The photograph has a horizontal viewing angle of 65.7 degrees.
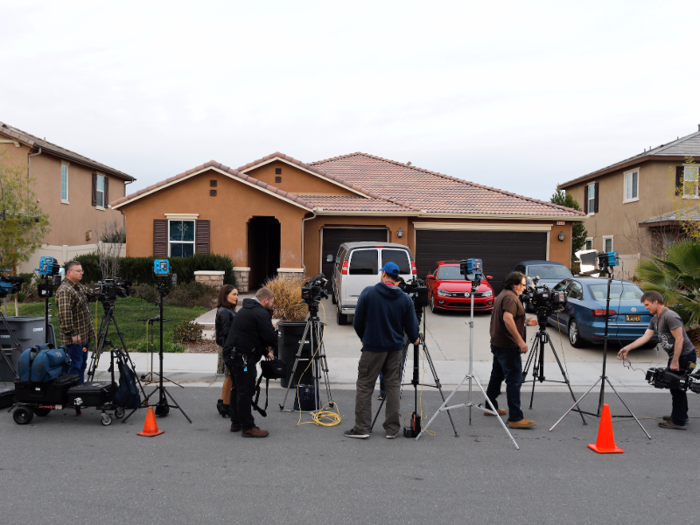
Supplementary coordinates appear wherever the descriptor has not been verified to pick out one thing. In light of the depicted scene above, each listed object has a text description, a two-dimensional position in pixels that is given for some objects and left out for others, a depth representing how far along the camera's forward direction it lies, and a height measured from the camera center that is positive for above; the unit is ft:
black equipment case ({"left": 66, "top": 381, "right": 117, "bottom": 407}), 21.35 -5.60
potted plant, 25.36 -4.56
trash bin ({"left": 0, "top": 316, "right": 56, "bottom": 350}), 26.68 -3.85
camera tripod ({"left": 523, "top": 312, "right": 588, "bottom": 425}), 22.75 -3.56
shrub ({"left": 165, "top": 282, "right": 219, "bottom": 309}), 51.49 -3.91
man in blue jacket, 20.02 -3.16
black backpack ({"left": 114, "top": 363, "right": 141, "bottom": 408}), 22.02 -5.57
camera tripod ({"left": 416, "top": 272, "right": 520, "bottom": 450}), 20.47 -5.55
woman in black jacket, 22.12 -2.68
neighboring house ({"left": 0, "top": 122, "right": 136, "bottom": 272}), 66.36 +9.42
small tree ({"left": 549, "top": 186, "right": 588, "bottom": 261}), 83.20 +3.16
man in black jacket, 20.03 -3.60
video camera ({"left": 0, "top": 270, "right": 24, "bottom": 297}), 24.05 -1.33
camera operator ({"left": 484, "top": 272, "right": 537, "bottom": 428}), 21.11 -3.27
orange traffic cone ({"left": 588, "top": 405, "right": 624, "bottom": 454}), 18.94 -6.41
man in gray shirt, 21.76 -3.63
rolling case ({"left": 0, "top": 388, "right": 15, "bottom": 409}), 23.37 -6.23
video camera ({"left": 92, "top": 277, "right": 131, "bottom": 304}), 22.81 -1.50
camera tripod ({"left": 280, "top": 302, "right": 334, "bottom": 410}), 23.73 -4.14
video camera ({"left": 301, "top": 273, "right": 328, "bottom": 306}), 22.95 -1.50
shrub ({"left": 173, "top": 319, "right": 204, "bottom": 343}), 38.11 -5.54
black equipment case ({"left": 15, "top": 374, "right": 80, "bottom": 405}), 21.35 -5.43
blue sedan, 35.94 -3.84
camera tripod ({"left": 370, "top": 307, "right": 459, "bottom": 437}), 20.39 -5.17
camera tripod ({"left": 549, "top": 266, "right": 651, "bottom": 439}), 20.94 -6.35
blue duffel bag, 21.22 -4.35
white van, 43.09 -0.90
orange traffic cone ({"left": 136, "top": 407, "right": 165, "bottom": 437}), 20.07 -6.40
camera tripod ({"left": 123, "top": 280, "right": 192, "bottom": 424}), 22.47 -6.26
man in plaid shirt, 23.53 -2.79
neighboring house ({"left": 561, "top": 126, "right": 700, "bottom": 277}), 75.41 +8.76
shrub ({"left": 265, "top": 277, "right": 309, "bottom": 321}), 44.88 -4.00
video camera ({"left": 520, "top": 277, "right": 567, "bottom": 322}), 22.77 -1.87
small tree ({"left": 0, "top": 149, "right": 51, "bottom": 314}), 54.44 +3.54
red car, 49.75 -3.67
